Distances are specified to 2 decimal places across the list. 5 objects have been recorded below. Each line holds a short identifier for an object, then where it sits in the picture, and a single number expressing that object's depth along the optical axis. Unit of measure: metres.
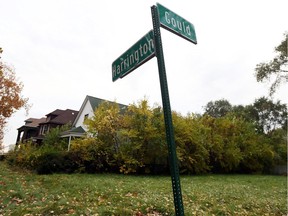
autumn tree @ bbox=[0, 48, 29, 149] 18.41
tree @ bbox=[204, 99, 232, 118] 46.78
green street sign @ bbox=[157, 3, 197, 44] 2.33
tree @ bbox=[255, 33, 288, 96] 21.75
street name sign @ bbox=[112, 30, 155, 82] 2.33
